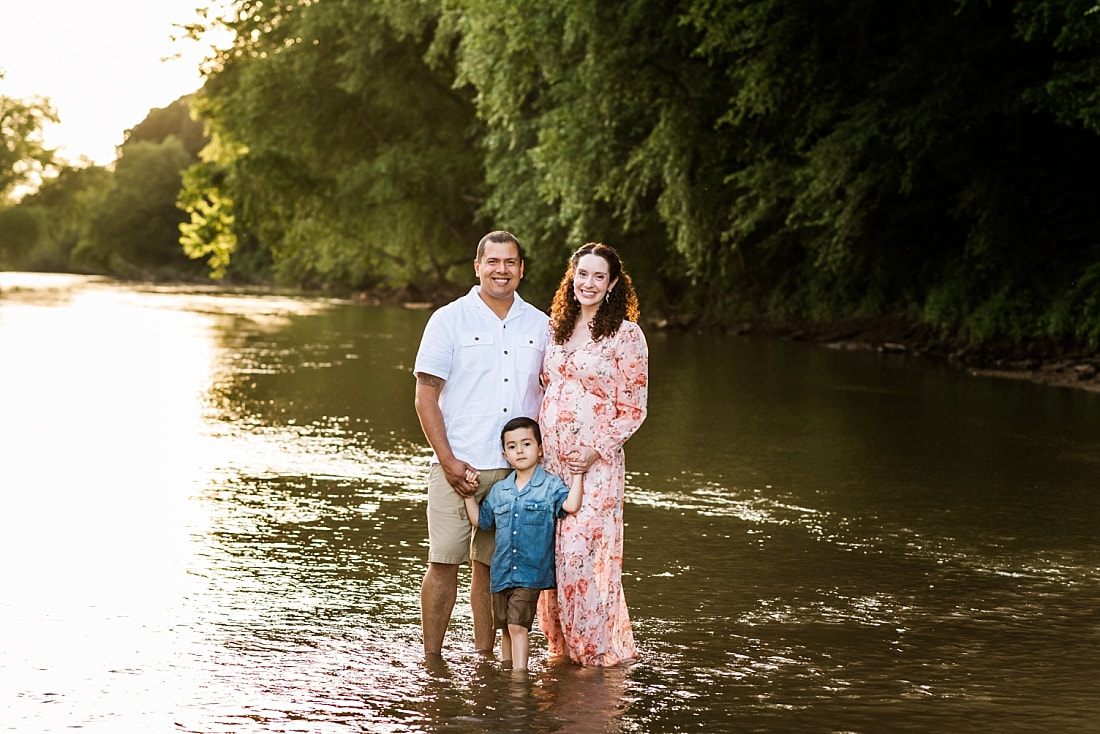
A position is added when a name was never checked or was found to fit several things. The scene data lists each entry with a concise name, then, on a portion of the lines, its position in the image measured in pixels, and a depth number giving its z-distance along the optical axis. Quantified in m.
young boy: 6.14
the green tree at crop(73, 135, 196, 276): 108.94
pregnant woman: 6.20
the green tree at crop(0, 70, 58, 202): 109.75
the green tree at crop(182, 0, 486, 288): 46.41
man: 6.27
